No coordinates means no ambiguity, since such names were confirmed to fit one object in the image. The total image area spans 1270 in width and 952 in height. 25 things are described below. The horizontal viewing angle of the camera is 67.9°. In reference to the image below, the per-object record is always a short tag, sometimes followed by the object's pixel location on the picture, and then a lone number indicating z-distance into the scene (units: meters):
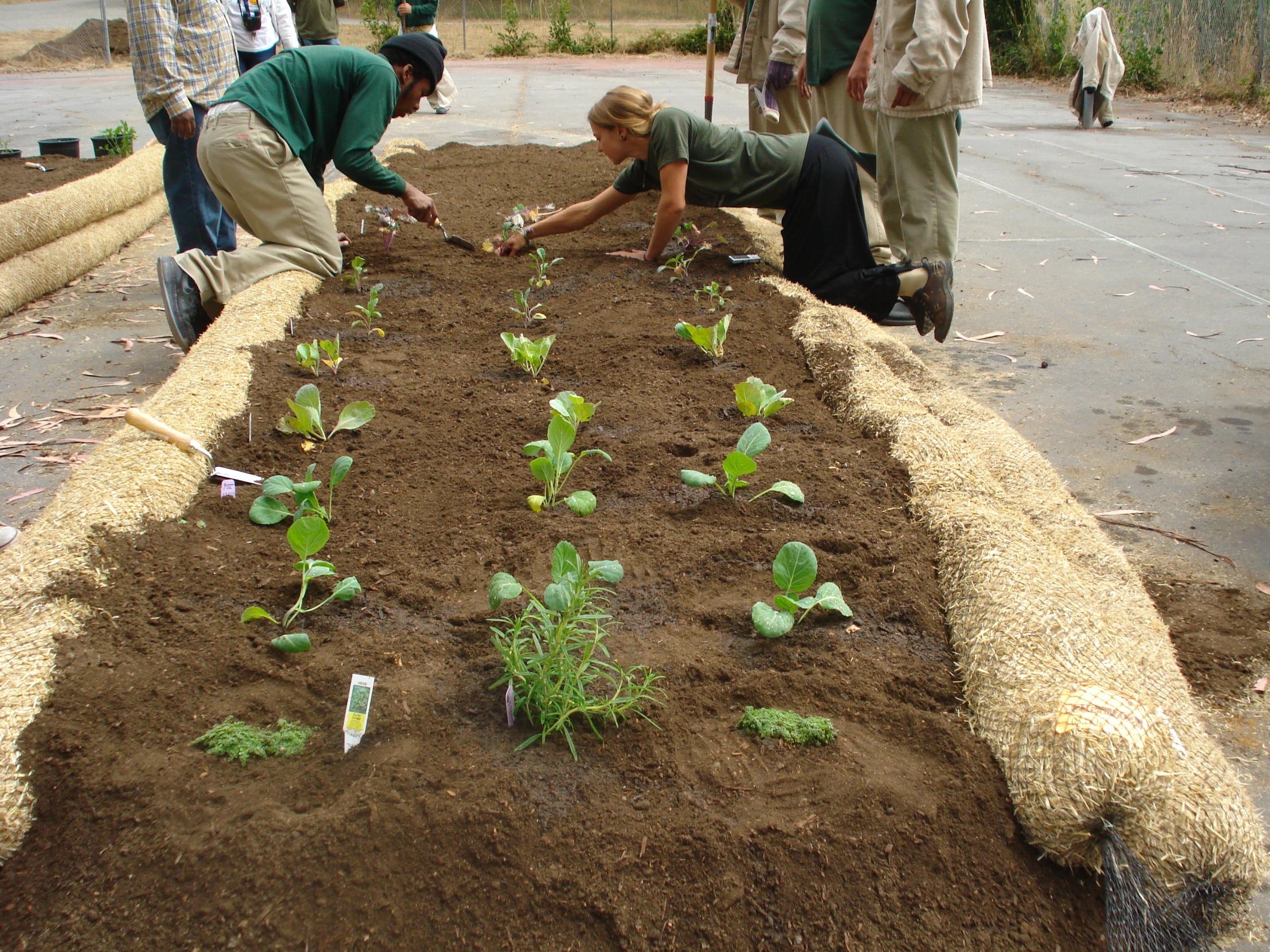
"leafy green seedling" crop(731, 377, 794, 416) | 2.88
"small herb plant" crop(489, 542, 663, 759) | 1.60
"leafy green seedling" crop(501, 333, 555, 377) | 3.28
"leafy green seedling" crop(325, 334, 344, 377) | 3.23
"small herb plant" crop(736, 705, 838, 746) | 1.62
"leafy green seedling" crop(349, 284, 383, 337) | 3.82
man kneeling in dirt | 4.06
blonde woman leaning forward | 4.04
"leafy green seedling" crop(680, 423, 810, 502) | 2.35
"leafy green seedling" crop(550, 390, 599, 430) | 2.64
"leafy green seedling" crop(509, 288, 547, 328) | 3.87
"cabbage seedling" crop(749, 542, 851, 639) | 1.90
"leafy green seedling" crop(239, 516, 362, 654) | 1.92
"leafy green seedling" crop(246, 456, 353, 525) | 2.31
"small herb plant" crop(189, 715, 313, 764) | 1.58
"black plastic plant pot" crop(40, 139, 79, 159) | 7.47
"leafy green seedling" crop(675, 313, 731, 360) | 3.34
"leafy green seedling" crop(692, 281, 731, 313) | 3.94
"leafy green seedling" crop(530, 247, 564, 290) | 4.31
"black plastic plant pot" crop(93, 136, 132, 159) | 7.44
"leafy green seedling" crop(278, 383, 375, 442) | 2.71
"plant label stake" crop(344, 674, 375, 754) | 1.59
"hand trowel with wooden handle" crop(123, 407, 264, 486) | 2.54
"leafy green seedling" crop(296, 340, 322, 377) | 3.21
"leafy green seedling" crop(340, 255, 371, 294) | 4.29
